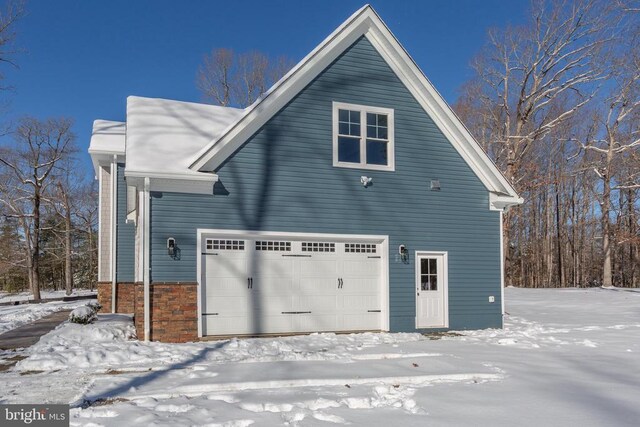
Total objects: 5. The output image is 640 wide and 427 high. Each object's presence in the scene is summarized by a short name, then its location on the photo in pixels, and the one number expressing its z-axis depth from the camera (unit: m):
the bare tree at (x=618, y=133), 26.58
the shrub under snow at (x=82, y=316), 11.07
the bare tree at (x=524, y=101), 25.64
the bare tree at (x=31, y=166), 31.75
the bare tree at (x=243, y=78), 34.84
